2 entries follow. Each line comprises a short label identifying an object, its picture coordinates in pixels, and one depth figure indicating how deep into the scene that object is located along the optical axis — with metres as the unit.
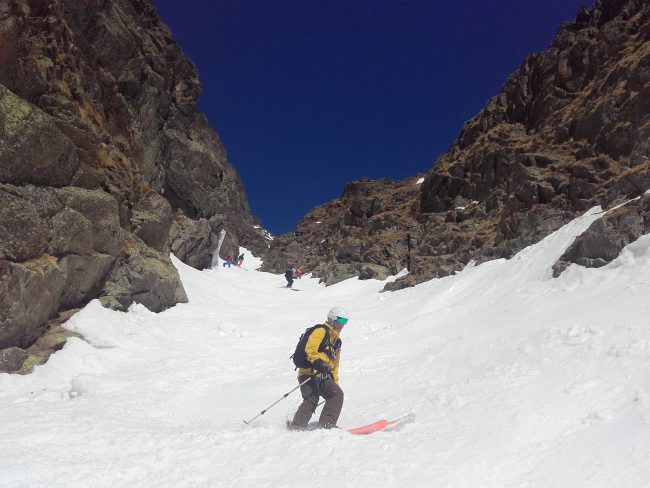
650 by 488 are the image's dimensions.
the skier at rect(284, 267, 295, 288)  35.17
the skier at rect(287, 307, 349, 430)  6.64
